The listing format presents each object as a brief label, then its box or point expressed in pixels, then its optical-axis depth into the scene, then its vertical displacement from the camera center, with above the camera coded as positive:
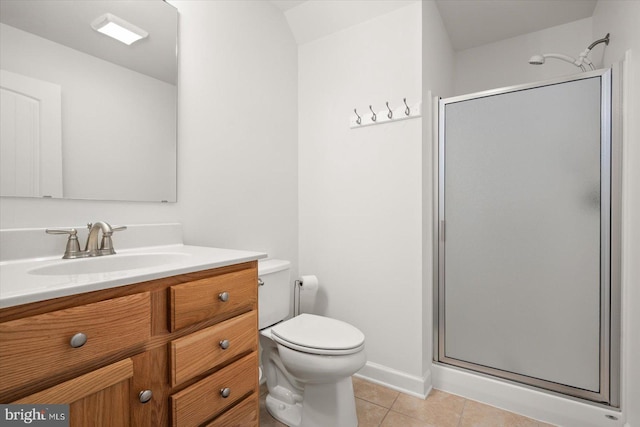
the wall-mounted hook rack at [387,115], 1.83 +0.58
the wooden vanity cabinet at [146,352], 0.64 -0.36
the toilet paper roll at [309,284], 2.00 -0.46
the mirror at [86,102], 1.05 +0.42
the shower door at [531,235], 1.56 -0.13
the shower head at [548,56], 1.77 +0.86
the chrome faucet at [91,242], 1.09 -0.11
